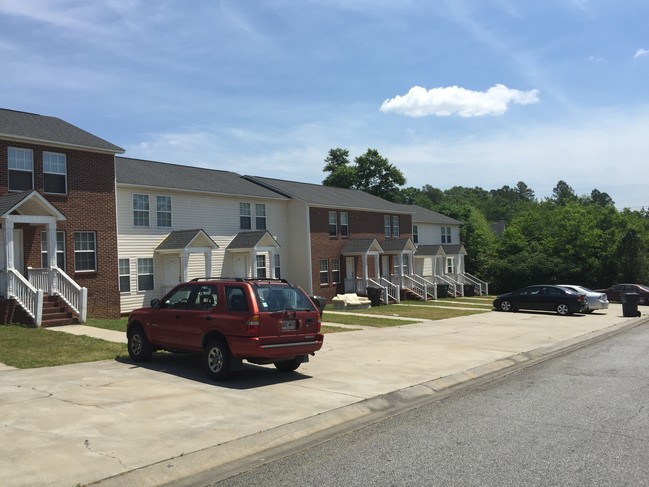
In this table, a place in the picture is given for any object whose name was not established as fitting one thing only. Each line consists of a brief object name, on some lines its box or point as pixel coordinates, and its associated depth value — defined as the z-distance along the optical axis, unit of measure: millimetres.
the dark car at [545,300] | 27453
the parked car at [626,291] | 35312
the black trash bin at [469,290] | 45344
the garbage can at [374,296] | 32844
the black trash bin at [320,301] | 20133
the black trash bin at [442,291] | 41719
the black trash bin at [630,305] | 26719
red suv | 9875
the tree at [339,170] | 66438
